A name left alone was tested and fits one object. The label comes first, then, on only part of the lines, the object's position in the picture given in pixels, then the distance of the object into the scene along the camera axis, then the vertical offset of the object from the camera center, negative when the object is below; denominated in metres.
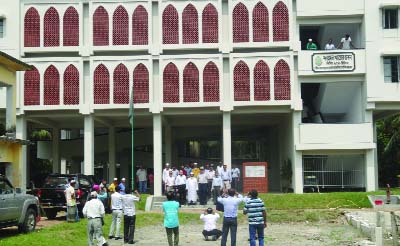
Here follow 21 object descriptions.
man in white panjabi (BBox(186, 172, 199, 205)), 28.48 -1.17
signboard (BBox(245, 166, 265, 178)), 30.94 -0.49
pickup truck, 17.20 -1.29
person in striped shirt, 15.36 -1.36
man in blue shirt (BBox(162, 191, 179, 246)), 15.99 -1.47
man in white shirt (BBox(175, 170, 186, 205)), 28.69 -0.99
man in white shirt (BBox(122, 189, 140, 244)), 17.88 -1.51
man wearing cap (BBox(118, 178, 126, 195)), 18.72 -0.80
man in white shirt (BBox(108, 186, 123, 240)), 18.45 -1.50
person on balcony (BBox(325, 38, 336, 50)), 32.41 +6.17
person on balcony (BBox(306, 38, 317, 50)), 32.84 +6.28
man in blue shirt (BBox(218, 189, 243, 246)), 15.70 -1.39
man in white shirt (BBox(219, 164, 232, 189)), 28.40 -0.63
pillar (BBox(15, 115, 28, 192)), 33.00 +1.92
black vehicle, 23.11 -1.14
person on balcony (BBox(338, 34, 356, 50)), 32.56 +6.36
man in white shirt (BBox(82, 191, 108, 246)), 16.25 -1.50
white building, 32.22 +5.23
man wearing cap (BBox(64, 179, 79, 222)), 21.69 -1.42
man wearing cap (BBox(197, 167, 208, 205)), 28.83 -1.05
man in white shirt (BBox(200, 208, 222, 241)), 19.27 -2.02
